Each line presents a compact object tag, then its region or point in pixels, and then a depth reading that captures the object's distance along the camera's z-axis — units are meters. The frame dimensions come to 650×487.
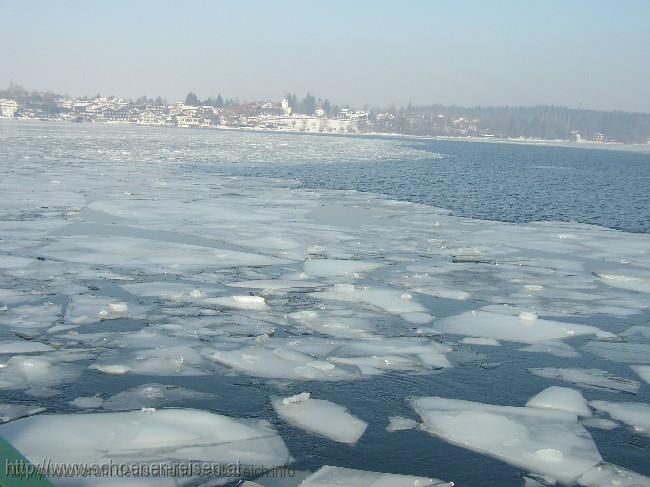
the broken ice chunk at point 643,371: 6.18
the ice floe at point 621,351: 6.62
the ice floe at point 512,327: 7.20
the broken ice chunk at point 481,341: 6.91
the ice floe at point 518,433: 4.51
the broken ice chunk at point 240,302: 7.86
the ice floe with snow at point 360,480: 4.07
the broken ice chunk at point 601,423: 5.09
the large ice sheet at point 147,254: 9.92
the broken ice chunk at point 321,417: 4.81
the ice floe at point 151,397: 5.07
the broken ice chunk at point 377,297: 8.09
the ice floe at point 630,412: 5.15
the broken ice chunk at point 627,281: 9.77
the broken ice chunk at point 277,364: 5.86
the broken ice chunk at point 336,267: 9.80
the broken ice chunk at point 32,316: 6.82
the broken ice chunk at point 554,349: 6.71
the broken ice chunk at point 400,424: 4.94
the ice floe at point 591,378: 5.91
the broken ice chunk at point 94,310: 7.11
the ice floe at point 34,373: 5.35
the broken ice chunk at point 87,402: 5.00
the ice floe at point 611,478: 4.23
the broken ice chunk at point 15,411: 4.73
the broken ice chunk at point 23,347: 6.04
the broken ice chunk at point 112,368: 5.72
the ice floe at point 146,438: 4.26
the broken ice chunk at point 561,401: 5.38
